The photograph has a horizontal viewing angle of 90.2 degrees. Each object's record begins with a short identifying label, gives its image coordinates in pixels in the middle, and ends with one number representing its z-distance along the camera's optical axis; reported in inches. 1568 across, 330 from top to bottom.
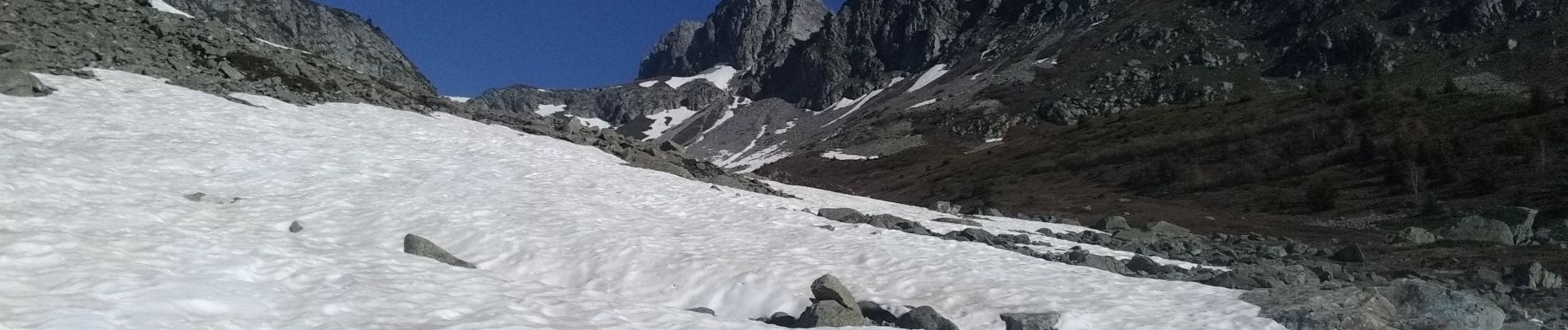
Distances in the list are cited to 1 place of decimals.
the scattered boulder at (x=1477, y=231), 1138.7
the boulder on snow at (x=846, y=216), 899.4
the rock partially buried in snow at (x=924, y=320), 450.3
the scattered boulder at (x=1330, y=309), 442.6
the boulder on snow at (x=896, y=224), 843.4
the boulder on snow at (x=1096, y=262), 634.8
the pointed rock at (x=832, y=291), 462.6
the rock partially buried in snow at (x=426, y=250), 465.7
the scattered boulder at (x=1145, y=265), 640.4
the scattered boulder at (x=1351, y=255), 903.7
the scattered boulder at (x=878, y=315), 481.4
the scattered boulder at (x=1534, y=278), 701.9
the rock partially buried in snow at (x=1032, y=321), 455.5
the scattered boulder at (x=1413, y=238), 1179.7
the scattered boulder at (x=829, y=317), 421.4
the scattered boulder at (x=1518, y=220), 1190.9
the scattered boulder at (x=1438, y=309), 465.7
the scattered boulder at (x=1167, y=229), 1214.9
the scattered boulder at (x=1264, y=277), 561.0
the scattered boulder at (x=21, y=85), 795.4
